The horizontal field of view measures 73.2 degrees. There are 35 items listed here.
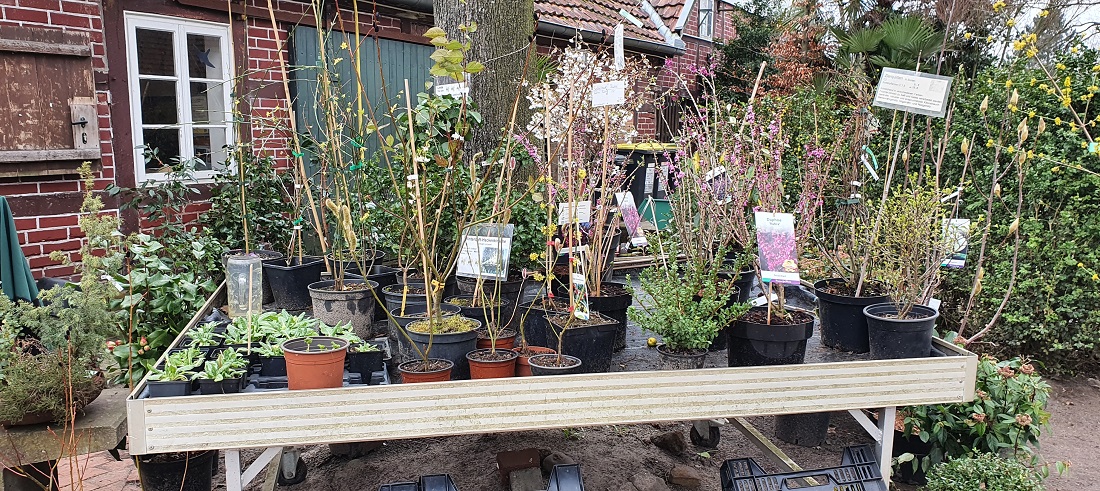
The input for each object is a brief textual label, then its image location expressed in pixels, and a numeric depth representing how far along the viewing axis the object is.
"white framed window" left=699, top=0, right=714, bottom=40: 12.80
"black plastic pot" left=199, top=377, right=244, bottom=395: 2.18
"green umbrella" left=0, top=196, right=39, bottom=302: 2.82
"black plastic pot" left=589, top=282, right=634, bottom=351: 3.09
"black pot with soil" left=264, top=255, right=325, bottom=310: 3.31
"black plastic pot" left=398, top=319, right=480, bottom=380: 2.55
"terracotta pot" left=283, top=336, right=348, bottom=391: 2.15
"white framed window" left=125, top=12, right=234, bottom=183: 4.98
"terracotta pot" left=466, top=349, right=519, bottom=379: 2.43
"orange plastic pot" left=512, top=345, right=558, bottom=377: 2.55
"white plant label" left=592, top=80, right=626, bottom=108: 2.68
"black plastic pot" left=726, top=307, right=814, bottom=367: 2.68
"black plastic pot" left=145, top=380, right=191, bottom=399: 2.07
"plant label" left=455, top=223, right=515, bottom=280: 3.04
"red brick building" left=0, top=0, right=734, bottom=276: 4.28
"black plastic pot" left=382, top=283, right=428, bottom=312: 3.06
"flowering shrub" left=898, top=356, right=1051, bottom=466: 2.90
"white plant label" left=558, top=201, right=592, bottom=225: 2.82
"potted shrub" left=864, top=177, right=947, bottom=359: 2.76
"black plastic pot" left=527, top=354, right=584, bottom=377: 2.39
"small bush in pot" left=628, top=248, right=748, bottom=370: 2.65
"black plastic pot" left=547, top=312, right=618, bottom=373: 2.61
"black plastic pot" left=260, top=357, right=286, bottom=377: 2.44
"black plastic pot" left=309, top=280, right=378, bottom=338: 2.96
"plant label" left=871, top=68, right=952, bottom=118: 3.29
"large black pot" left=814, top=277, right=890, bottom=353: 3.06
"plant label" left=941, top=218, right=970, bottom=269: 3.04
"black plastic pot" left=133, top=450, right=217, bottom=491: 2.60
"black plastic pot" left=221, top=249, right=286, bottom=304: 3.58
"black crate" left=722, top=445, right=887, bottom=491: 2.44
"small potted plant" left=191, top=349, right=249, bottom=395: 2.18
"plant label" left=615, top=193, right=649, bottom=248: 3.58
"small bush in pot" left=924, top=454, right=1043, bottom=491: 2.60
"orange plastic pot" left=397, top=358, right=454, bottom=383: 2.36
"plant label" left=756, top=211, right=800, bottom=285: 2.67
